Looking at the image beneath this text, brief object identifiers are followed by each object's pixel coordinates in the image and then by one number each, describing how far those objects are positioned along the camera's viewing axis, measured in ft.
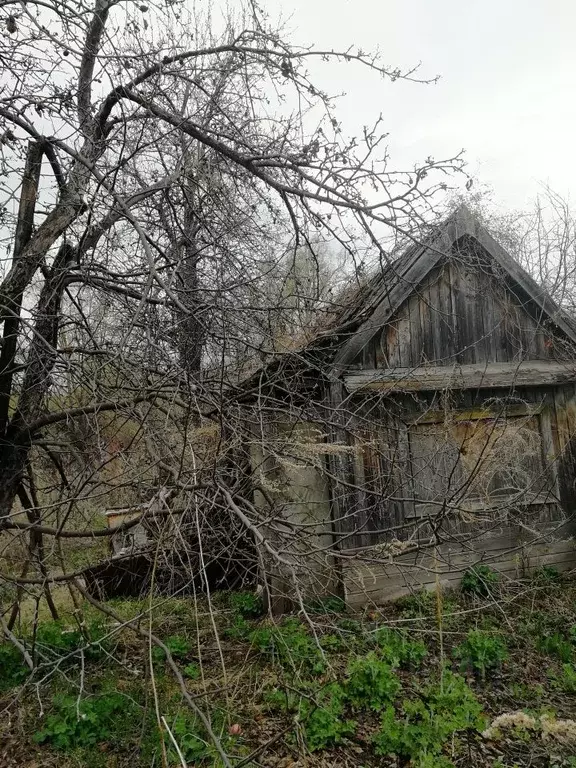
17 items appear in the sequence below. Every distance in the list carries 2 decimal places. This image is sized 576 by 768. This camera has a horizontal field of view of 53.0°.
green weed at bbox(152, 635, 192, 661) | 17.85
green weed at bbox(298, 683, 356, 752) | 13.07
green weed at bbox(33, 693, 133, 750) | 13.51
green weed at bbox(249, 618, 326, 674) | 16.59
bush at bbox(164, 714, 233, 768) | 12.24
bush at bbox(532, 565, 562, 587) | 24.03
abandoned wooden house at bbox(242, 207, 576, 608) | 22.59
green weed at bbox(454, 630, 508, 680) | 16.74
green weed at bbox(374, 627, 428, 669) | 17.04
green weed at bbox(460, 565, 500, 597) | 22.94
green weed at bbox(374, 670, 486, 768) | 12.57
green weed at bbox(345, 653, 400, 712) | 14.60
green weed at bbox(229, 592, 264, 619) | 23.03
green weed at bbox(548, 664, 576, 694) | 15.78
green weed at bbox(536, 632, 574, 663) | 17.81
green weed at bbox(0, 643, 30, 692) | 16.60
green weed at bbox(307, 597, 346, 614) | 21.04
